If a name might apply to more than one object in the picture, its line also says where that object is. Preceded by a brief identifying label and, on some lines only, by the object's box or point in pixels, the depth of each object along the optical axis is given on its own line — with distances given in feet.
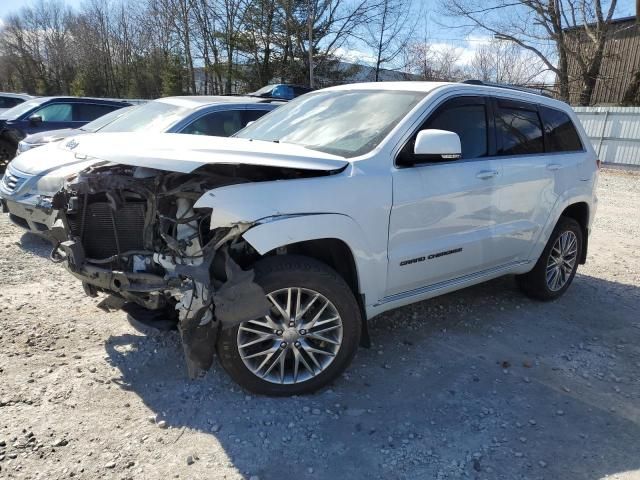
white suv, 9.21
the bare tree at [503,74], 107.55
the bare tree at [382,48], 103.71
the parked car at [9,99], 50.26
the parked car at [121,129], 17.47
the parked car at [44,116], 33.63
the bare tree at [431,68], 101.43
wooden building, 79.56
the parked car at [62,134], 24.47
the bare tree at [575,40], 74.49
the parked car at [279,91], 33.45
